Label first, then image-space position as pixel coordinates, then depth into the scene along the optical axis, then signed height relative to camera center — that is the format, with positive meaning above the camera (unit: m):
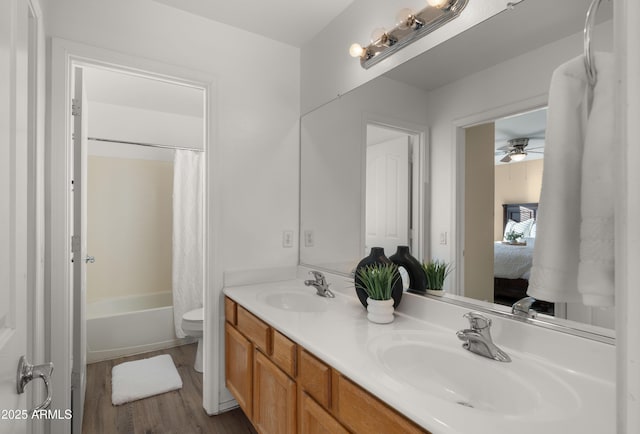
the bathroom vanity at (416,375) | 0.76 -0.45
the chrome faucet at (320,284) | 1.86 -0.39
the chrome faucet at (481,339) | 1.03 -0.39
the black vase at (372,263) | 1.43 -0.28
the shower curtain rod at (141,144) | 3.09 +0.72
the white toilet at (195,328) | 2.56 -0.89
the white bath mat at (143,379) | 2.20 -1.18
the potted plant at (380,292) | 1.34 -0.31
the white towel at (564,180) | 0.59 +0.07
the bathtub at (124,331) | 2.74 -0.99
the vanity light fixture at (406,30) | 1.33 +0.84
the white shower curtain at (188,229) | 3.27 -0.13
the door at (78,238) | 1.72 -0.11
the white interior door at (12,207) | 0.61 +0.02
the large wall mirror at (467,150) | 1.04 +0.27
